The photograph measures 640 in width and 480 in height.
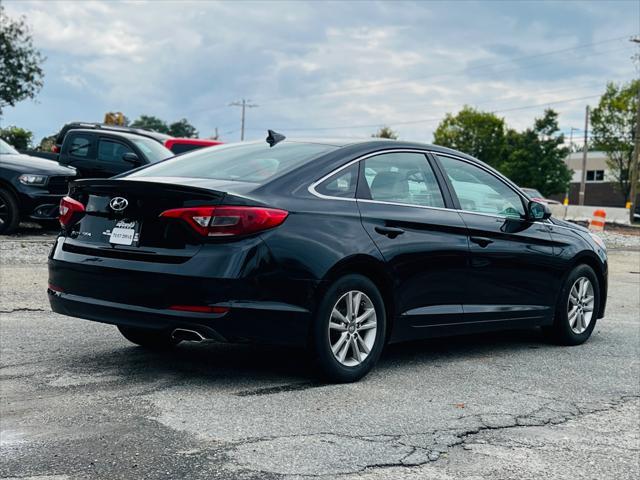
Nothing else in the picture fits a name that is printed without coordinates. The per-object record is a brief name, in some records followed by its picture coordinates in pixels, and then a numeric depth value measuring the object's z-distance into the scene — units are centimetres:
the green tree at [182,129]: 14474
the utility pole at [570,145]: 7939
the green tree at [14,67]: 5478
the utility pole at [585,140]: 6314
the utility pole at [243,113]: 10131
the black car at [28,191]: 1376
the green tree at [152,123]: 14315
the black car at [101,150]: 1611
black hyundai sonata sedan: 511
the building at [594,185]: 9088
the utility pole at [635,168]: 4378
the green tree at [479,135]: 9662
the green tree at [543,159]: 7781
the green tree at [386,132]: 9712
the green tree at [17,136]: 3991
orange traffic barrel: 2602
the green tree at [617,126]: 7169
